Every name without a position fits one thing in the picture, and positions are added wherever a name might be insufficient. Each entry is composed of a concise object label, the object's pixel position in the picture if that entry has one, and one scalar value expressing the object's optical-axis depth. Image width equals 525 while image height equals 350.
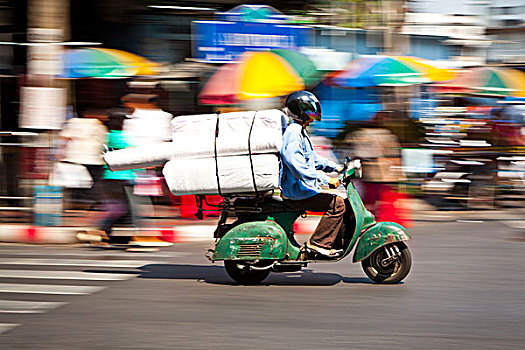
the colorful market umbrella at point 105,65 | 12.71
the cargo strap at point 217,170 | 7.58
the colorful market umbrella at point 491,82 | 16.27
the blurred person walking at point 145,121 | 10.27
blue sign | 13.78
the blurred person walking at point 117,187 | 10.32
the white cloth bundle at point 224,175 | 7.53
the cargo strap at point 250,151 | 7.52
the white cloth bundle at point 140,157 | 7.85
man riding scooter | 7.56
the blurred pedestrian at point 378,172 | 11.60
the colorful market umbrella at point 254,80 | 13.72
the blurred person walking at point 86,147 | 10.64
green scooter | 7.61
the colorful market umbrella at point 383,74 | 14.83
